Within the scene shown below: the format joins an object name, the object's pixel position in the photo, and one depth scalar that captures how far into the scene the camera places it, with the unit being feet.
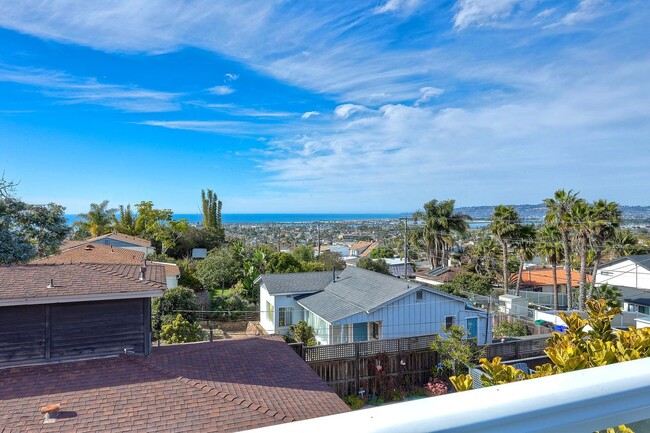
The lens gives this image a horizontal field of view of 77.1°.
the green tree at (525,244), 107.55
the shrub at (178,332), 53.36
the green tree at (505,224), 107.77
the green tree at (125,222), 156.97
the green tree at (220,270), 100.94
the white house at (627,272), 109.29
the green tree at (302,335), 54.65
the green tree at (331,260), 119.01
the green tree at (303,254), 124.67
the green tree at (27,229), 60.84
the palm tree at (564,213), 88.33
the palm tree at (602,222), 84.94
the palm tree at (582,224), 85.30
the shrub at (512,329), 64.95
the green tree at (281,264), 98.12
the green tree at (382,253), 194.08
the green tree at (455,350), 45.80
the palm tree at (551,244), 99.19
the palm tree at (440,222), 135.44
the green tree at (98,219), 158.61
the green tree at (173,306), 63.87
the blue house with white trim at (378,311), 56.08
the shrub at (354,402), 43.55
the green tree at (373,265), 121.90
